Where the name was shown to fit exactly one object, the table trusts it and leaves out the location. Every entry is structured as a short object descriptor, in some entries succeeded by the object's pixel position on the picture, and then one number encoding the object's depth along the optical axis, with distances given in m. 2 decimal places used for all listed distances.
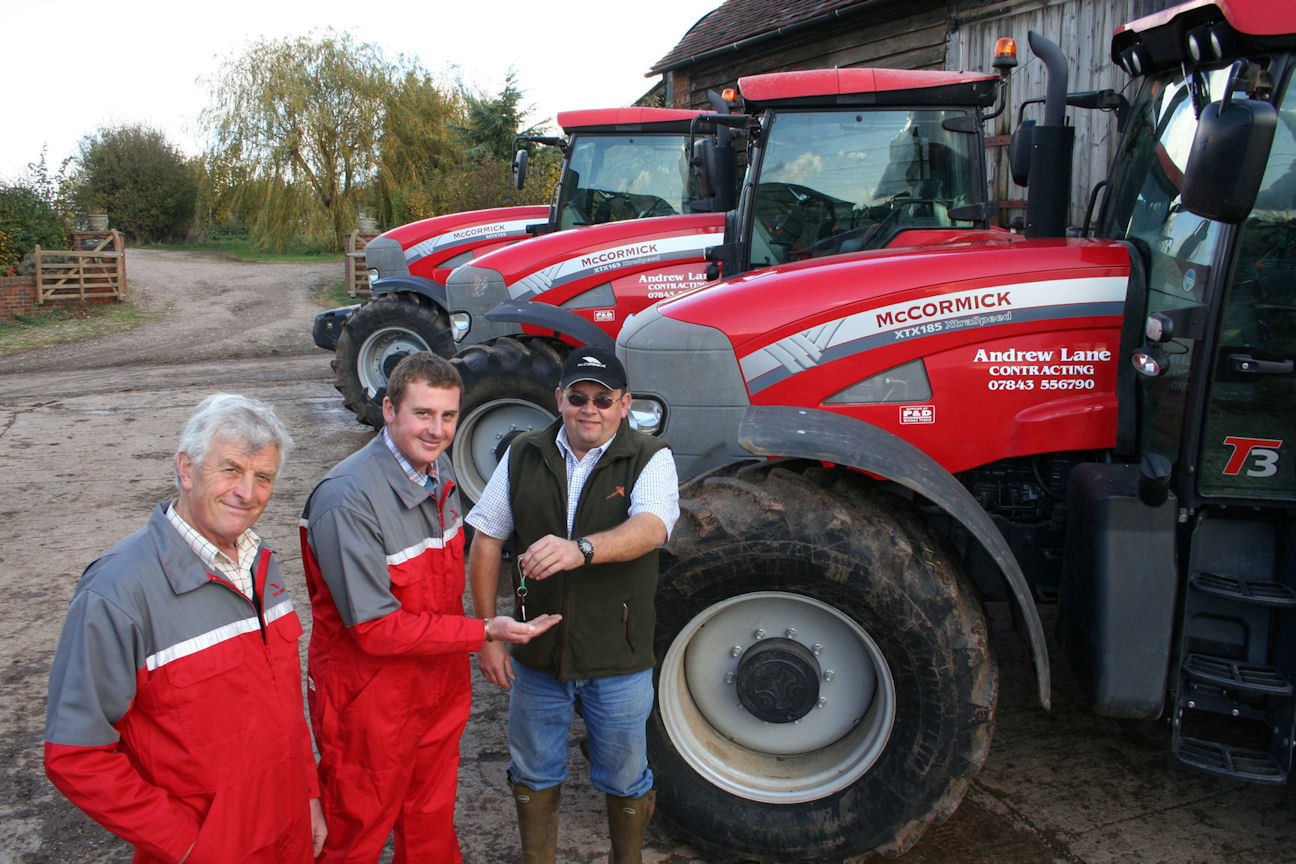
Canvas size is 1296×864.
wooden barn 8.37
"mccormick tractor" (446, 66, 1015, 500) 4.86
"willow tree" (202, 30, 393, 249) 26.89
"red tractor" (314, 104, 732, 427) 7.50
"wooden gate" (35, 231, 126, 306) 17.80
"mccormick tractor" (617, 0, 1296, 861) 2.71
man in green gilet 2.56
